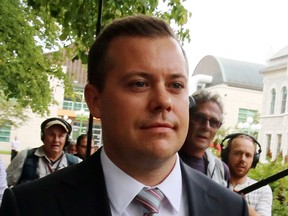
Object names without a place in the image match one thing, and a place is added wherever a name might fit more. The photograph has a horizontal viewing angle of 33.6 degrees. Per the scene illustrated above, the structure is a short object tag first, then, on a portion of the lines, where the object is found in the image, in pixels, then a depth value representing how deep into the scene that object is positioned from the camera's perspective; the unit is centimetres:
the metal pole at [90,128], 269
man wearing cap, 380
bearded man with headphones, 288
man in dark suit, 123
